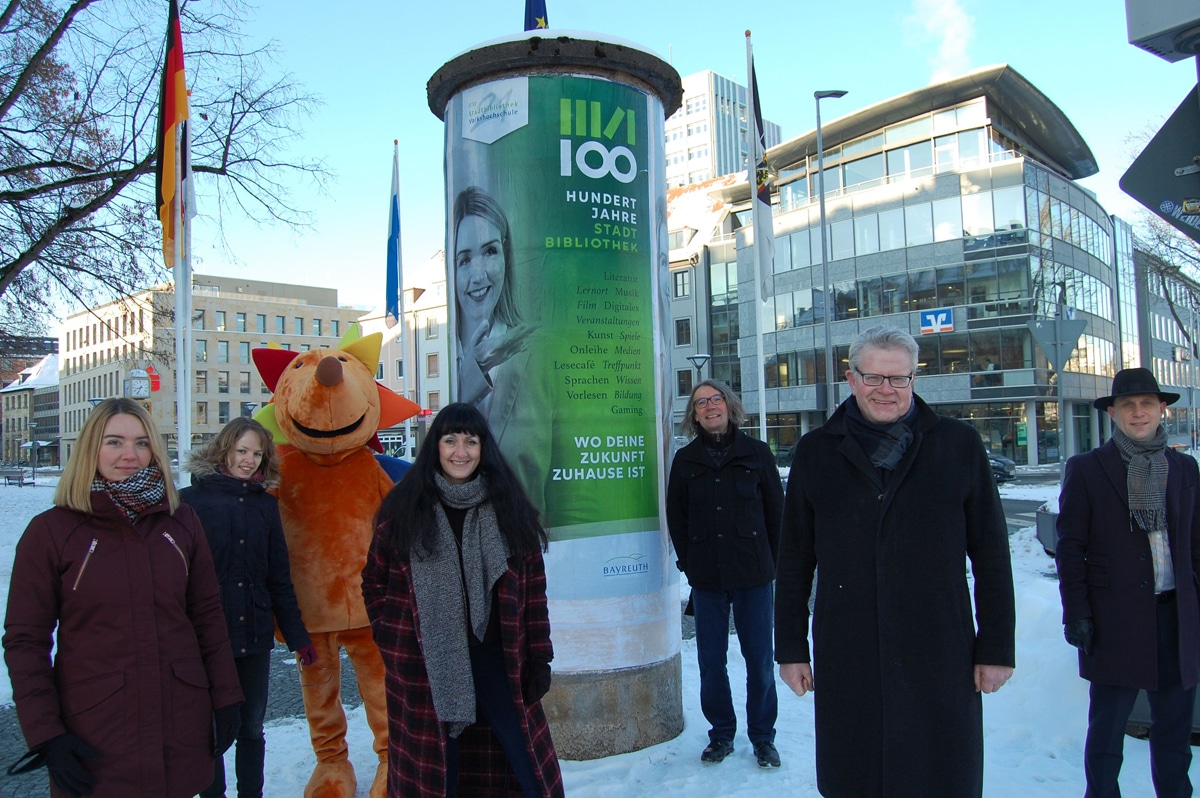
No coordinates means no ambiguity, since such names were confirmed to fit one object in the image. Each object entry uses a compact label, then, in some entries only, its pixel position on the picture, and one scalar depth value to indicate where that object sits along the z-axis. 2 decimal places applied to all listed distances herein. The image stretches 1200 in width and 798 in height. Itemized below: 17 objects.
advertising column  4.40
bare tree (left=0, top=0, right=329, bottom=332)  12.03
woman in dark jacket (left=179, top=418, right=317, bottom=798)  3.47
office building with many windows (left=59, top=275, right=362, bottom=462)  70.44
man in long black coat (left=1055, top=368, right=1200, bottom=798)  3.33
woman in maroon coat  2.53
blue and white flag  14.90
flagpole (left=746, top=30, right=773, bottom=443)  11.85
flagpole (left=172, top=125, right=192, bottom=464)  7.79
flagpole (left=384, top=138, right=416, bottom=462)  14.90
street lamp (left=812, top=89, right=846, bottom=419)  24.17
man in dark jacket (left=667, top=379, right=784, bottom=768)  4.30
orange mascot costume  3.95
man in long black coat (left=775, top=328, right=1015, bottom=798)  2.57
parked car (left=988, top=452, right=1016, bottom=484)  27.23
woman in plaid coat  2.92
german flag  8.14
